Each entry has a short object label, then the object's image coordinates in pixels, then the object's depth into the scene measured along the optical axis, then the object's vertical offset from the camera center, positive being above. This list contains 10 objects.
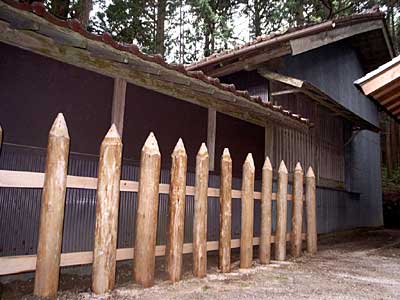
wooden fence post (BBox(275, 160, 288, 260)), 4.87 -0.16
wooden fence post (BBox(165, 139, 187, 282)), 3.34 -0.13
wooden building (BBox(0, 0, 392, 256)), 3.31 +1.27
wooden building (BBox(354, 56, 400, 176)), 5.26 +1.96
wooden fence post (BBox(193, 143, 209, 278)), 3.63 -0.17
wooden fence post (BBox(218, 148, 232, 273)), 3.96 -0.19
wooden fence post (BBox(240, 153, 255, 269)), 4.23 -0.15
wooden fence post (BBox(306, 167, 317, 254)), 5.46 -0.05
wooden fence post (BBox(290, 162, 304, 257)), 5.18 -0.15
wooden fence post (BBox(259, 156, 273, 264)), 4.59 -0.17
